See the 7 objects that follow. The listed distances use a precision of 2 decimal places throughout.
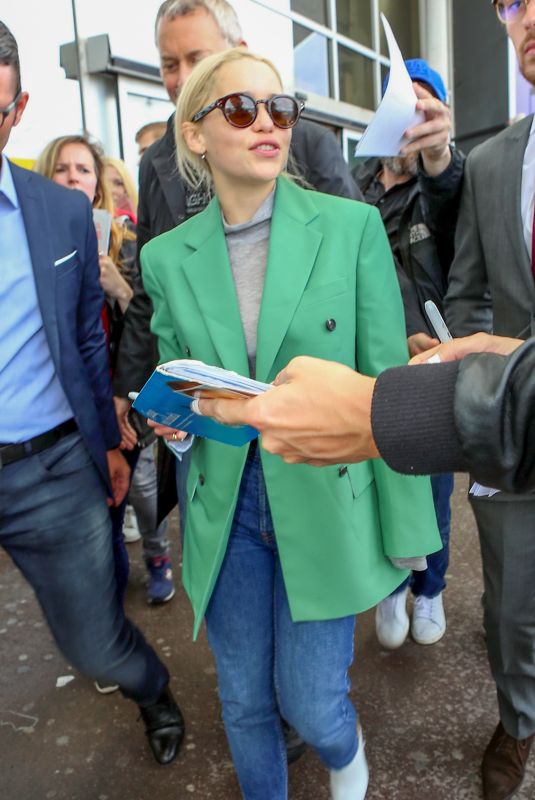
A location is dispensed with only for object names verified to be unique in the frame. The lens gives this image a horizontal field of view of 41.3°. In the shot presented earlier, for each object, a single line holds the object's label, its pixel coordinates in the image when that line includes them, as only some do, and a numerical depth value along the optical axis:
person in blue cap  2.23
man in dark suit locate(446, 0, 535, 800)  1.90
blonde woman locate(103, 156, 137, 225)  4.05
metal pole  5.68
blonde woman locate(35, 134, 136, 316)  3.24
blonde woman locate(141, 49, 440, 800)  1.71
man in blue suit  1.99
